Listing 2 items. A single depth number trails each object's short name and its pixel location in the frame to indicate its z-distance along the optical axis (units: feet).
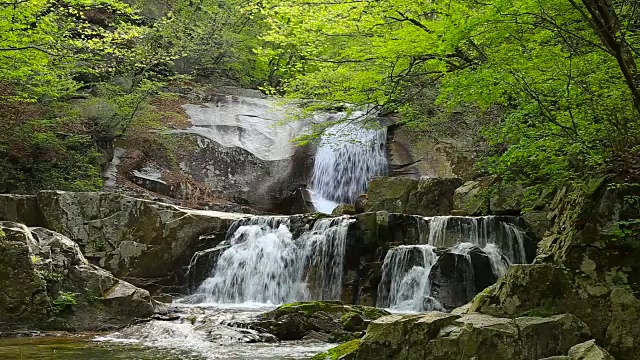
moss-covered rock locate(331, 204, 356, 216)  51.62
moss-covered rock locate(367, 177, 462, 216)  49.37
